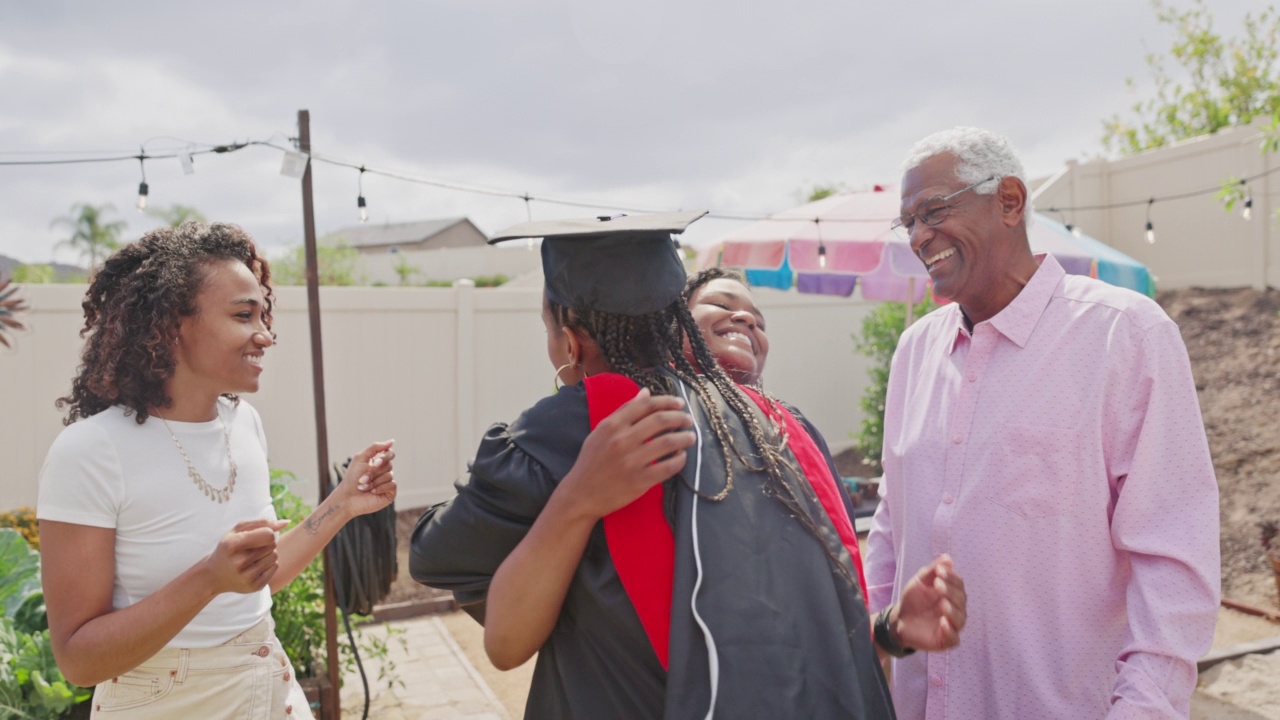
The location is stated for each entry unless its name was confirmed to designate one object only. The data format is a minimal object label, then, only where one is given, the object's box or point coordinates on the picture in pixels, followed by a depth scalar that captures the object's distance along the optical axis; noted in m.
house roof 44.69
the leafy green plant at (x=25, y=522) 5.66
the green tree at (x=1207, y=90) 14.23
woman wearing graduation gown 1.19
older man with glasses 1.63
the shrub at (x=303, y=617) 4.22
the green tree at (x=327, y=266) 23.86
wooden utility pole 3.75
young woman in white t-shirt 1.73
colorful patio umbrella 6.14
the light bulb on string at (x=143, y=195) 4.40
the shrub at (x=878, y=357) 10.04
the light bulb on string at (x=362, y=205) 4.60
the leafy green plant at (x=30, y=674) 3.24
